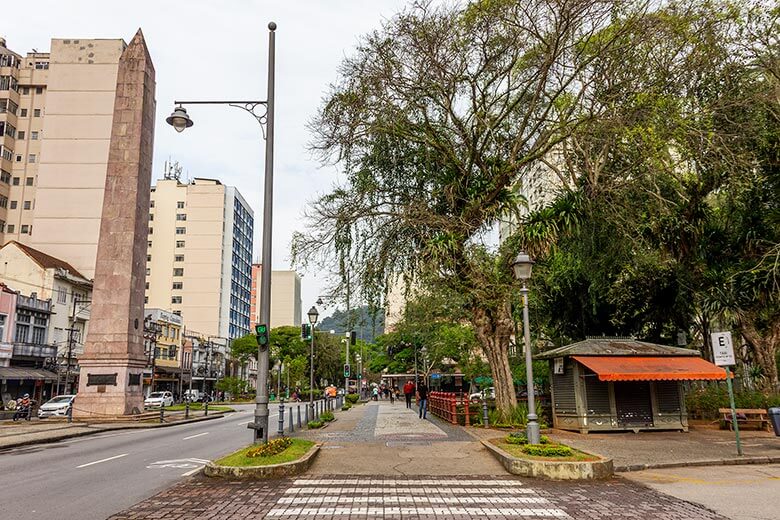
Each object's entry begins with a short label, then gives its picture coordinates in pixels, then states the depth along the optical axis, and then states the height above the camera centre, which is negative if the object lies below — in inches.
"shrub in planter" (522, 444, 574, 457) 456.8 -63.2
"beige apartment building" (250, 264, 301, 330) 5708.7 +747.8
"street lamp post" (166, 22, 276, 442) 492.9 +135.1
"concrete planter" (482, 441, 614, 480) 419.8 -72.1
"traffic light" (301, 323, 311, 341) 1090.5 +79.7
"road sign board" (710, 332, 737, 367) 557.0 +17.4
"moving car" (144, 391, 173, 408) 1918.1 -79.9
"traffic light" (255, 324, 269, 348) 490.3 +34.0
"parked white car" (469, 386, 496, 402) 1601.3 -64.7
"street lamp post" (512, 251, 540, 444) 503.8 +22.6
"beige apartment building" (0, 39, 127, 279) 2682.1 +1120.3
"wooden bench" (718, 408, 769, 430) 763.4 -66.4
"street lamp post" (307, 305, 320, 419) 1037.8 +106.3
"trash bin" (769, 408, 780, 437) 574.6 -50.0
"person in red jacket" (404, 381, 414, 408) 1397.6 -43.4
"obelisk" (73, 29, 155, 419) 1148.5 +236.2
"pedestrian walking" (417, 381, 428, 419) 1086.4 -48.2
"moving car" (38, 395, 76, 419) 1309.1 -71.4
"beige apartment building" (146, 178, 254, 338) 3863.2 +827.1
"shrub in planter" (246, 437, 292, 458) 446.9 -58.9
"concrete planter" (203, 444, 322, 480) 411.5 -69.0
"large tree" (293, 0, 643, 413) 726.5 +326.3
